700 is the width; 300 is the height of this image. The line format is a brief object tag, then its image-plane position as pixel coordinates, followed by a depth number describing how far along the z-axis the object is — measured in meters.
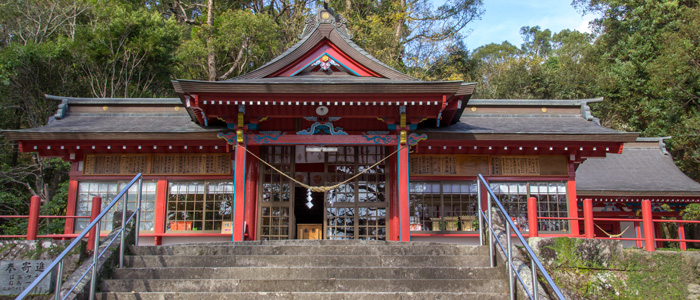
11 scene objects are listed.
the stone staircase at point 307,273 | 6.05
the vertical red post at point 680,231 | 15.98
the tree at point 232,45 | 22.09
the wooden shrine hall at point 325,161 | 11.23
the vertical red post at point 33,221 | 8.40
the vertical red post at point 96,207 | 8.12
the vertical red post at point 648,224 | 8.62
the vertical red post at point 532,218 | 8.56
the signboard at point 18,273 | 8.12
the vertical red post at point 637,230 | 15.23
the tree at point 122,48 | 20.69
